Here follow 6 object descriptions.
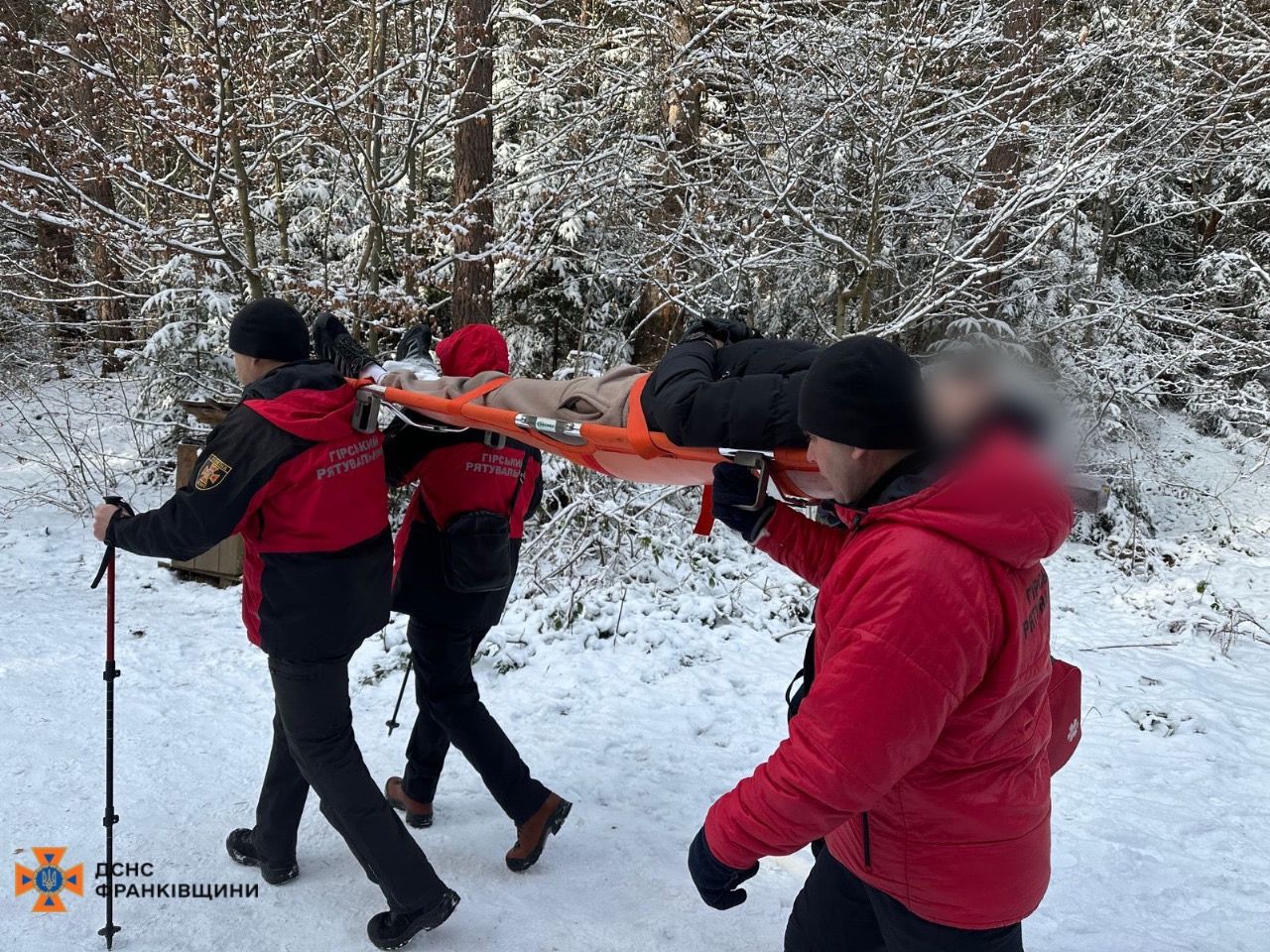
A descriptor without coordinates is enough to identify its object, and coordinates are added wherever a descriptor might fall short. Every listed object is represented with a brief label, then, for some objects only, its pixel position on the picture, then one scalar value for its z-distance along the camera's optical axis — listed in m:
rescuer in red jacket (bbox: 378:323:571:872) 3.05
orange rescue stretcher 2.16
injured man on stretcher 1.81
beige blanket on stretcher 2.57
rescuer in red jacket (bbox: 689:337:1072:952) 1.44
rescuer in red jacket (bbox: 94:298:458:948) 2.54
